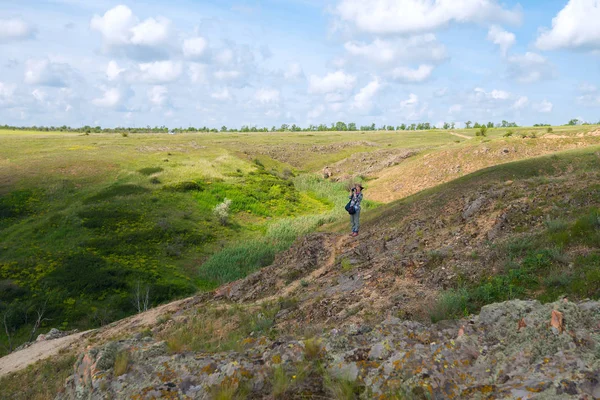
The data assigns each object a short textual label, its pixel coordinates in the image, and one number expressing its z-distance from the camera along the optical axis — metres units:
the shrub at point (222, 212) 39.97
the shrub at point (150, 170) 51.41
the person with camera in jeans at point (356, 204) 19.60
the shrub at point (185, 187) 45.94
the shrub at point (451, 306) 8.15
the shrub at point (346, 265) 14.85
